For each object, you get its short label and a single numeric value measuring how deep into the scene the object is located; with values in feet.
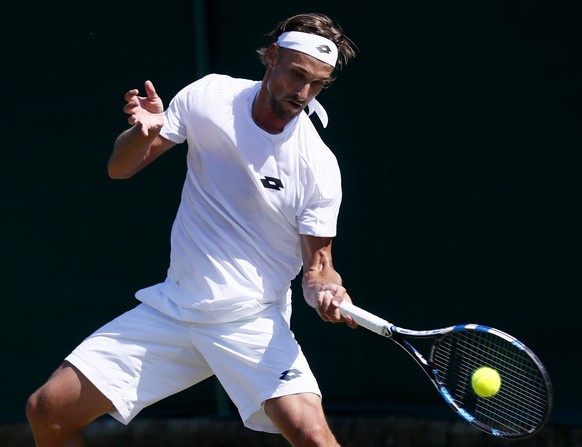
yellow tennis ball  26.32
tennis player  27.53
